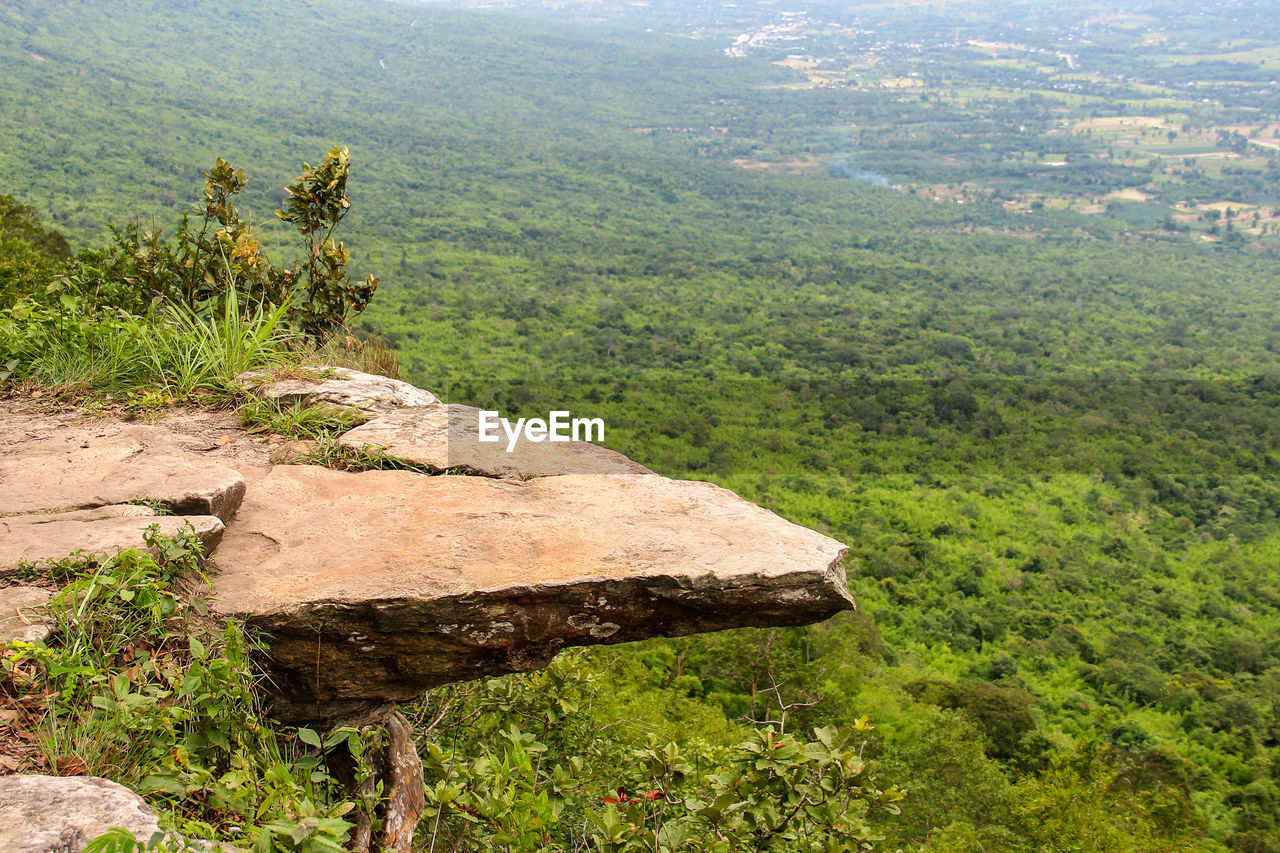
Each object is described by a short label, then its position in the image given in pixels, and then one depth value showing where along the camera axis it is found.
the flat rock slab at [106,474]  2.89
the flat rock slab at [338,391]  4.14
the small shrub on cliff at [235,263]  5.33
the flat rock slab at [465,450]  3.73
